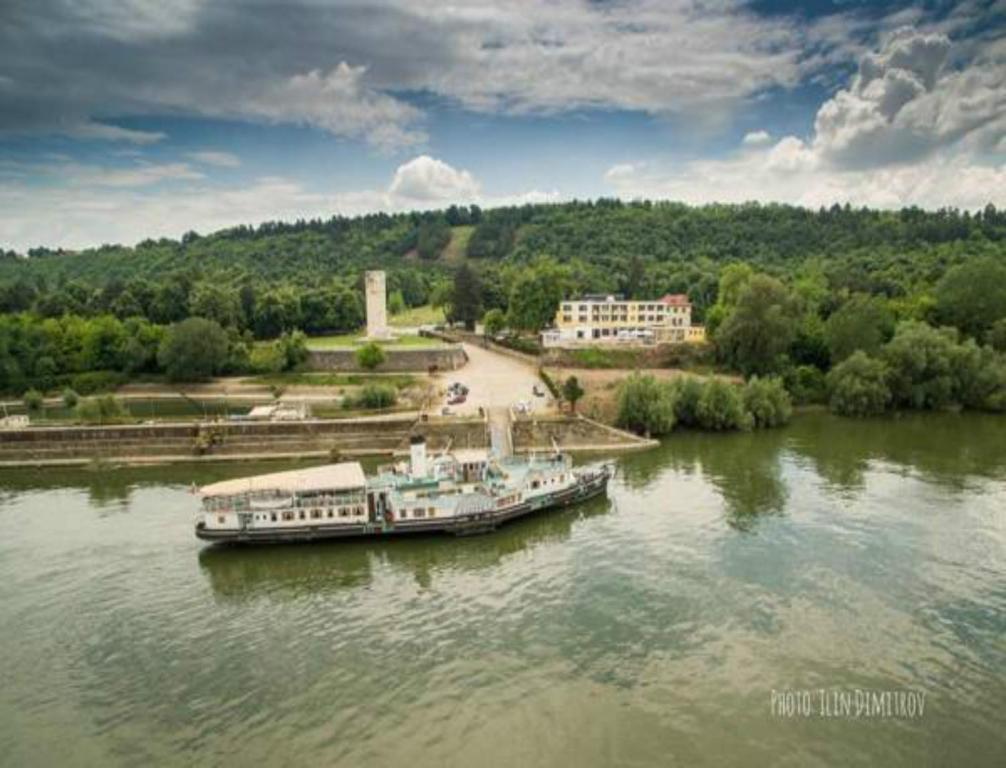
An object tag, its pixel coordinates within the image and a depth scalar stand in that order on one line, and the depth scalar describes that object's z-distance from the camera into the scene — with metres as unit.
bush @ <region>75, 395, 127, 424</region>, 57.03
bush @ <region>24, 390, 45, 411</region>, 67.94
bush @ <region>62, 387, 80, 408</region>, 68.25
